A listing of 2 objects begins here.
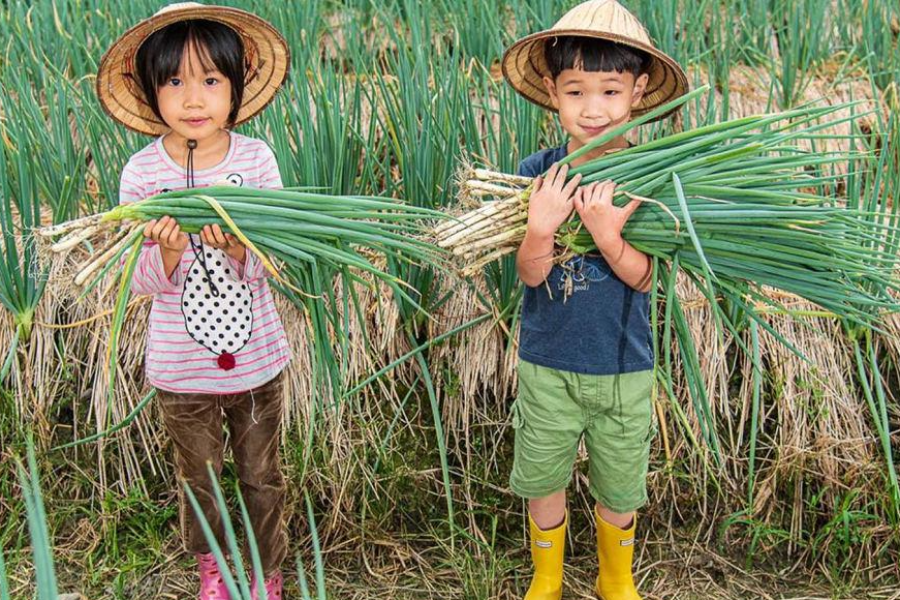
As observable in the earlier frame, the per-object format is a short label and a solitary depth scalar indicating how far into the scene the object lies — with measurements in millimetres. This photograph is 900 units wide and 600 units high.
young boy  1663
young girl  1676
